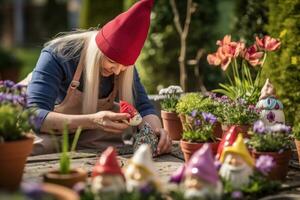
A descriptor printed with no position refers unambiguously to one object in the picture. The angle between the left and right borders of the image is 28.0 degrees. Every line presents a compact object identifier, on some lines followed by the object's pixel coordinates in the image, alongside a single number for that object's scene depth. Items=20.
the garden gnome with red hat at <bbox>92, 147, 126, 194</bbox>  2.29
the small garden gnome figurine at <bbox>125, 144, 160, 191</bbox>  2.31
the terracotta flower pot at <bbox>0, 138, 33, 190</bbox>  2.57
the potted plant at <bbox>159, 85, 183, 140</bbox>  3.91
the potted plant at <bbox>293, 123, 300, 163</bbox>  3.13
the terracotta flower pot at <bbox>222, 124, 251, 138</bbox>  3.28
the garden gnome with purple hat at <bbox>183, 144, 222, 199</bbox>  2.23
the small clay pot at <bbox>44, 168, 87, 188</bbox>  2.38
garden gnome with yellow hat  2.52
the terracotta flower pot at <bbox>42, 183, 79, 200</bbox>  1.98
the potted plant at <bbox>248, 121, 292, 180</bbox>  2.81
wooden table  2.83
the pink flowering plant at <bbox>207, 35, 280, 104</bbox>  3.76
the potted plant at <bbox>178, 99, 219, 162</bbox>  3.02
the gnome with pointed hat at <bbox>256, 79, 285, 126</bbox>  3.25
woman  3.34
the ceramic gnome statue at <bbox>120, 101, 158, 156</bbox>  3.29
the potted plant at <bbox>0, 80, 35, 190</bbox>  2.58
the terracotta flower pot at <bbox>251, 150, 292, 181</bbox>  2.81
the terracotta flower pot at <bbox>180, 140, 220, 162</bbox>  3.00
